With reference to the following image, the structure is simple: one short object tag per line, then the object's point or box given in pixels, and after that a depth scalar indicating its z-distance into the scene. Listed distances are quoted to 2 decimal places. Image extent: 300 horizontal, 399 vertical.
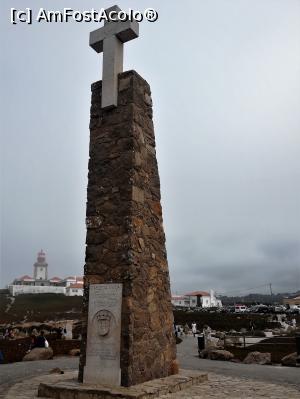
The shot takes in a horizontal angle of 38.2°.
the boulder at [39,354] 14.23
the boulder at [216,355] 14.12
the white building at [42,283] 115.12
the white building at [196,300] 120.19
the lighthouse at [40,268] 151.62
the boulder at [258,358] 12.98
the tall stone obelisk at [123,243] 7.22
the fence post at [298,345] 12.32
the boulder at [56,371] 9.46
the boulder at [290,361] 12.43
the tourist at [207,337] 19.42
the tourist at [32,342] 17.62
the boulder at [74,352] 16.22
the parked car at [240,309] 67.78
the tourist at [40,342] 16.86
